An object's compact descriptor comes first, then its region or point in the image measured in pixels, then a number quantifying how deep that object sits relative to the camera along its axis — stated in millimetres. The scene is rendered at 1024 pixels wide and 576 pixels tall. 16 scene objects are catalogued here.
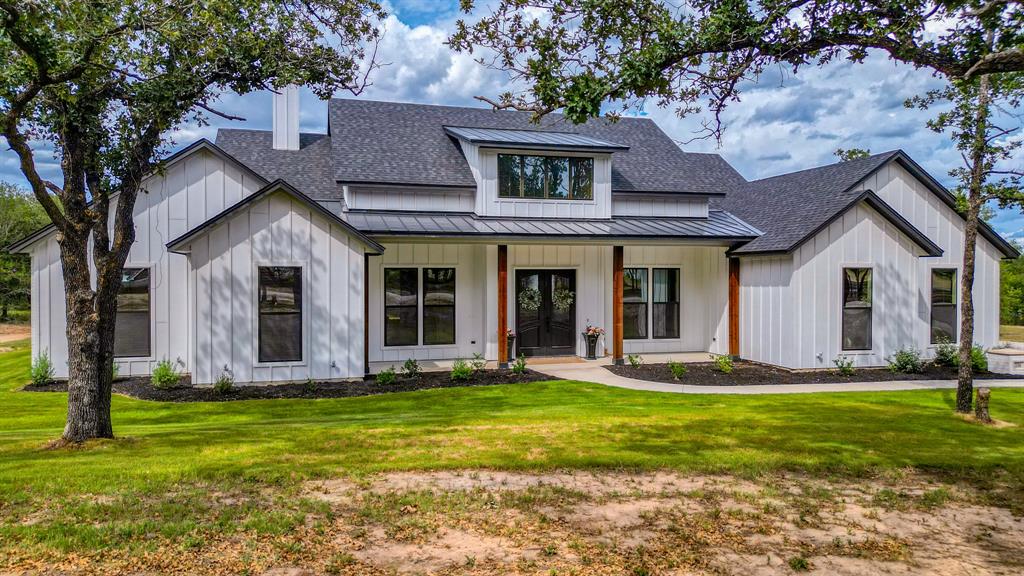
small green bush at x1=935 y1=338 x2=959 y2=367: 15658
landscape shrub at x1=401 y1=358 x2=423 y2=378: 13704
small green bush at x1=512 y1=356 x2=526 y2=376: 13969
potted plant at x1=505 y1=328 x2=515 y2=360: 15773
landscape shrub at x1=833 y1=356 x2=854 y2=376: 14344
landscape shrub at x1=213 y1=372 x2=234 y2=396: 11723
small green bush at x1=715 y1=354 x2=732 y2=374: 14294
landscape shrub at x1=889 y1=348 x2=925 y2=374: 14742
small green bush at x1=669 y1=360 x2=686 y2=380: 13780
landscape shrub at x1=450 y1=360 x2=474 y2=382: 13422
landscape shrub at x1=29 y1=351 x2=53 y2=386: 12539
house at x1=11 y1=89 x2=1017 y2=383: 12648
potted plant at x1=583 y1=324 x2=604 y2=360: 16375
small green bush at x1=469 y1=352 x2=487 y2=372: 14133
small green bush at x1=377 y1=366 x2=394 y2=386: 12938
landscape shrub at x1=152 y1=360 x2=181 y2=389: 11969
